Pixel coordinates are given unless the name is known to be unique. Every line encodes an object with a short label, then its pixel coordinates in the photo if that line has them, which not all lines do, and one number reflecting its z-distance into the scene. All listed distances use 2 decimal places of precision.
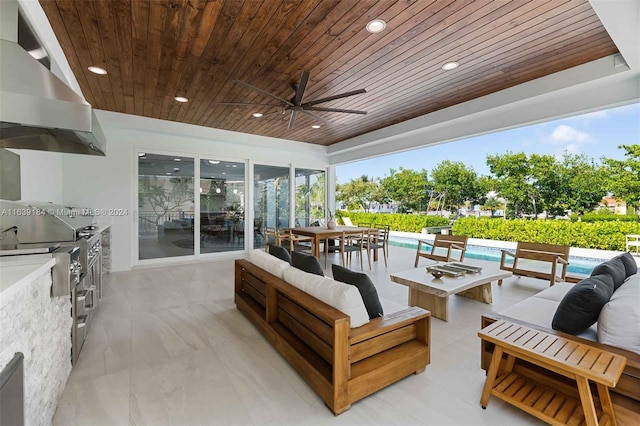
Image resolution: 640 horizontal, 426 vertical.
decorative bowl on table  3.21
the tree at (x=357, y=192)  17.58
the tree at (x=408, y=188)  15.30
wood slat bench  1.36
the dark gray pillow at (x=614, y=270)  2.23
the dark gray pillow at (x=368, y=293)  1.98
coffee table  2.93
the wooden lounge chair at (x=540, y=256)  3.68
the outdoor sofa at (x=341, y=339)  1.65
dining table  5.36
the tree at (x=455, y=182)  13.23
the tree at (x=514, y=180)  10.87
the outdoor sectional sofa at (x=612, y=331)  1.50
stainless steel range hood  1.53
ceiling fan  3.07
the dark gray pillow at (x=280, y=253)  3.04
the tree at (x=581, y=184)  9.06
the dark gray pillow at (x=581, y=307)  1.74
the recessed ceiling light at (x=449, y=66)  3.32
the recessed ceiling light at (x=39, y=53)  2.46
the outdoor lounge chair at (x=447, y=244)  4.64
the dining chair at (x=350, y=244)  5.40
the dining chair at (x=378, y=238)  5.70
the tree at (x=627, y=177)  7.92
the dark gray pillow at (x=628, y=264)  2.60
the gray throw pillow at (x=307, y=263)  2.39
